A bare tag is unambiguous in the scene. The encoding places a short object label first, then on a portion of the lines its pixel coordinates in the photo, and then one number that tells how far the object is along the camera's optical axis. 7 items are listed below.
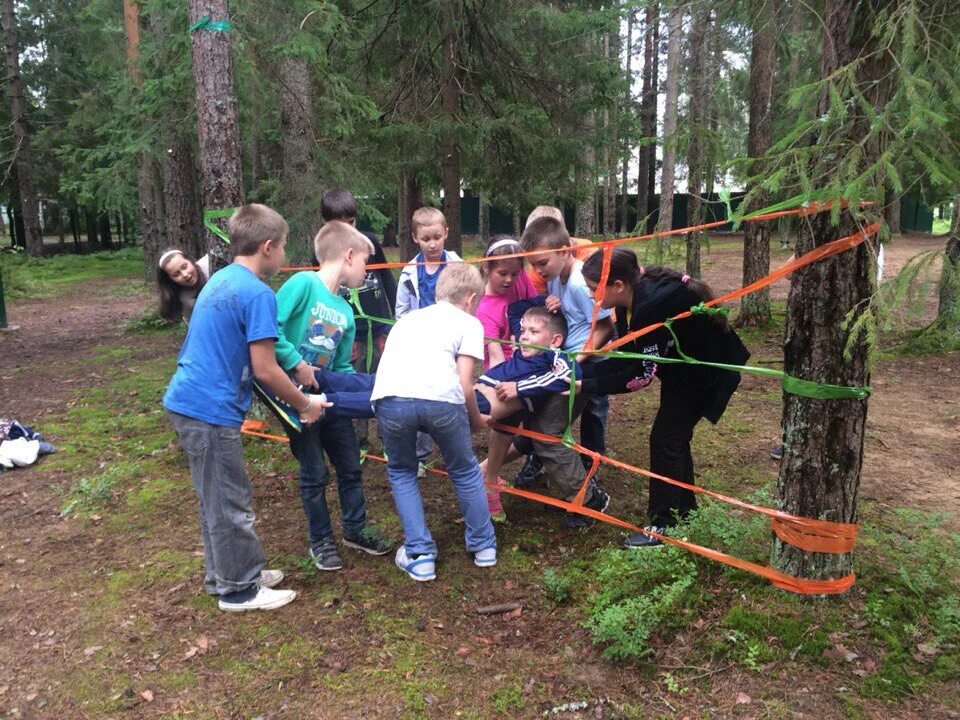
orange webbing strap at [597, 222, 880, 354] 2.60
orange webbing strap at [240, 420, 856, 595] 2.91
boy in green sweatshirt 3.44
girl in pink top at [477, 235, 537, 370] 4.35
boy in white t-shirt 3.31
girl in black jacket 3.44
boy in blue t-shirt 3.05
